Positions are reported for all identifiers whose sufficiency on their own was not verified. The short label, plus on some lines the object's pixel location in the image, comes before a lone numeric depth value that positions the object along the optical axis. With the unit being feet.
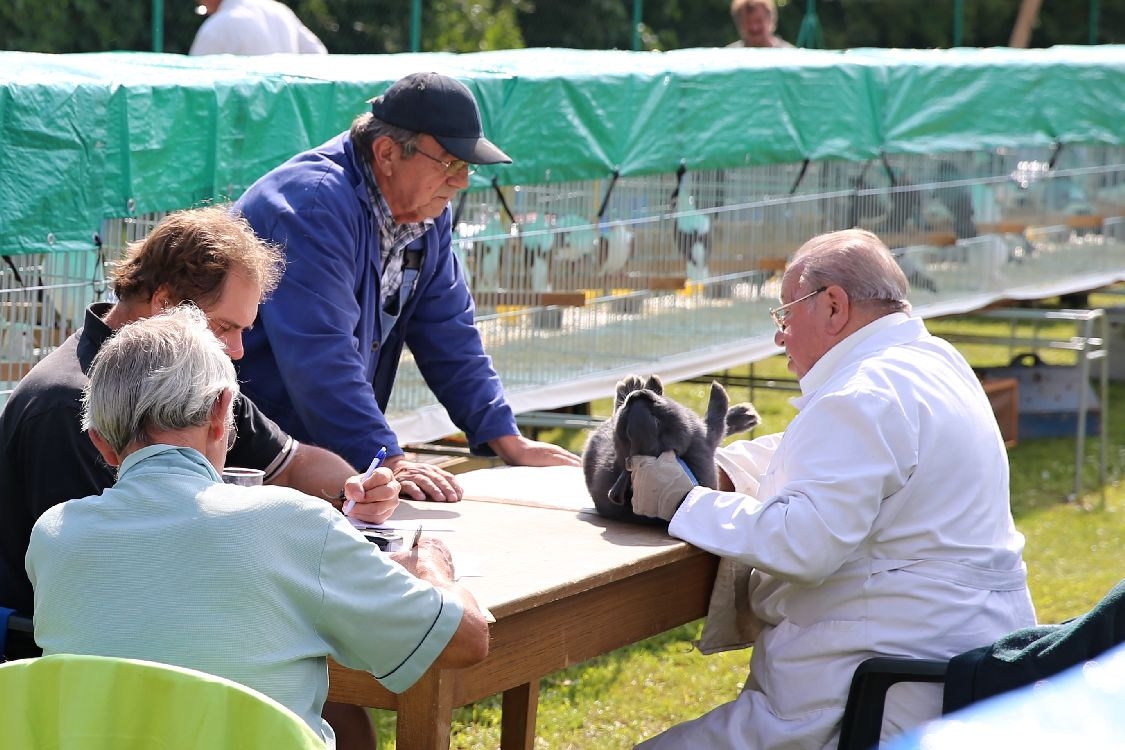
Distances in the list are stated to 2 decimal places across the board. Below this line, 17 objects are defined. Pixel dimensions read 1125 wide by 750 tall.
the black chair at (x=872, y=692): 20.30
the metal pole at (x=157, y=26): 73.67
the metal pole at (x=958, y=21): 128.21
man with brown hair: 18.24
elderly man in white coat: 20.44
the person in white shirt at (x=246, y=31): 52.43
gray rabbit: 21.69
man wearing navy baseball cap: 24.37
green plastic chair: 11.71
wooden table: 18.01
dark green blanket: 17.91
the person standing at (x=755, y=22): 75.59
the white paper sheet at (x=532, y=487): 24.27
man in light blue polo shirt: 13.89
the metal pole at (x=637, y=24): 98.86
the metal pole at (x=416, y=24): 83.68
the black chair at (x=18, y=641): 18.20
